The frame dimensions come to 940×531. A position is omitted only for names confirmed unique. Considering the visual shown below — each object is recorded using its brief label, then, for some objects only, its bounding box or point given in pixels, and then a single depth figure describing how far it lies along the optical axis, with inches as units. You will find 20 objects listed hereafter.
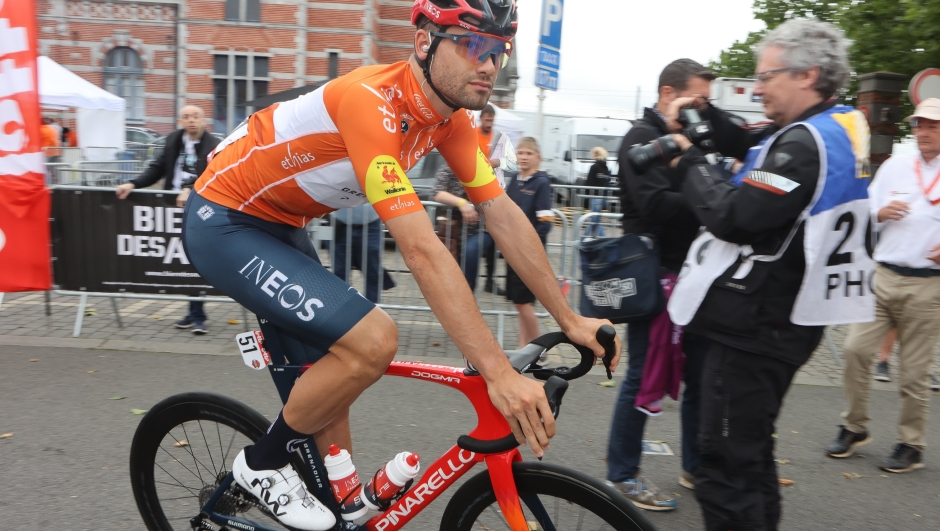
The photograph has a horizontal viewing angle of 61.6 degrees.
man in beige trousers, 178.5
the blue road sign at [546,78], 347.6
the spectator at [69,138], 927.6
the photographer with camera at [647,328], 146.6
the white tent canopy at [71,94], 642.8
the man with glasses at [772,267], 103.7
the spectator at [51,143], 561.1
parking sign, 341.7
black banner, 262.1
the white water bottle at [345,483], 100.7
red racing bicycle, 85.6
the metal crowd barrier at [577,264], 272.9
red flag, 220.4
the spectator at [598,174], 504.6
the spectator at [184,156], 278.1
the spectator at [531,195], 252.4
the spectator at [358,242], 271.4
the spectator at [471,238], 265.6
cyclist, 83.8
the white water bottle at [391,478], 96.7
